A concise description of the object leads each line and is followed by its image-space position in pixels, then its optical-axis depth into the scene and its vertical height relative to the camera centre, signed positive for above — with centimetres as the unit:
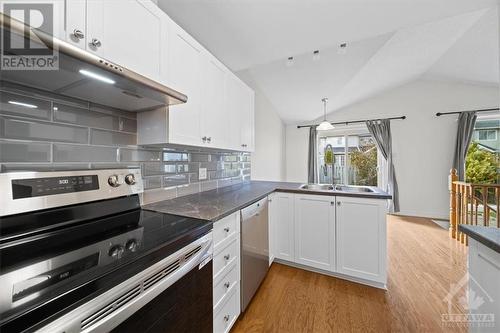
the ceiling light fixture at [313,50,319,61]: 229 +130
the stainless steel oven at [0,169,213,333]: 45 -28
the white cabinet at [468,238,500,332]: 76 -51
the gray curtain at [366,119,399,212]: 410 +45
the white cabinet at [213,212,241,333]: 113 -67
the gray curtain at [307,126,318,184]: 496 +23
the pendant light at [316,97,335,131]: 317 +65
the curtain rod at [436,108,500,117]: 355 +104
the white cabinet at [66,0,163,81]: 79 +62
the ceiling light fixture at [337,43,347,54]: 218 +132
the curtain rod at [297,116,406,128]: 446 +103
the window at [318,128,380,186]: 463 +20
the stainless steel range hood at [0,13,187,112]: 56 +36
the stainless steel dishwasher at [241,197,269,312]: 144 -67
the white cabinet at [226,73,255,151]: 184 +55
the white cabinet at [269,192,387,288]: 176 -67
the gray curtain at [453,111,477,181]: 363 +54
